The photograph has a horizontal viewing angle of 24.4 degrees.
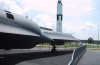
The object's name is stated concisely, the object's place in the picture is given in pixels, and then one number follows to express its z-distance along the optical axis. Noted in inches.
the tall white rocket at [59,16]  3361.2
